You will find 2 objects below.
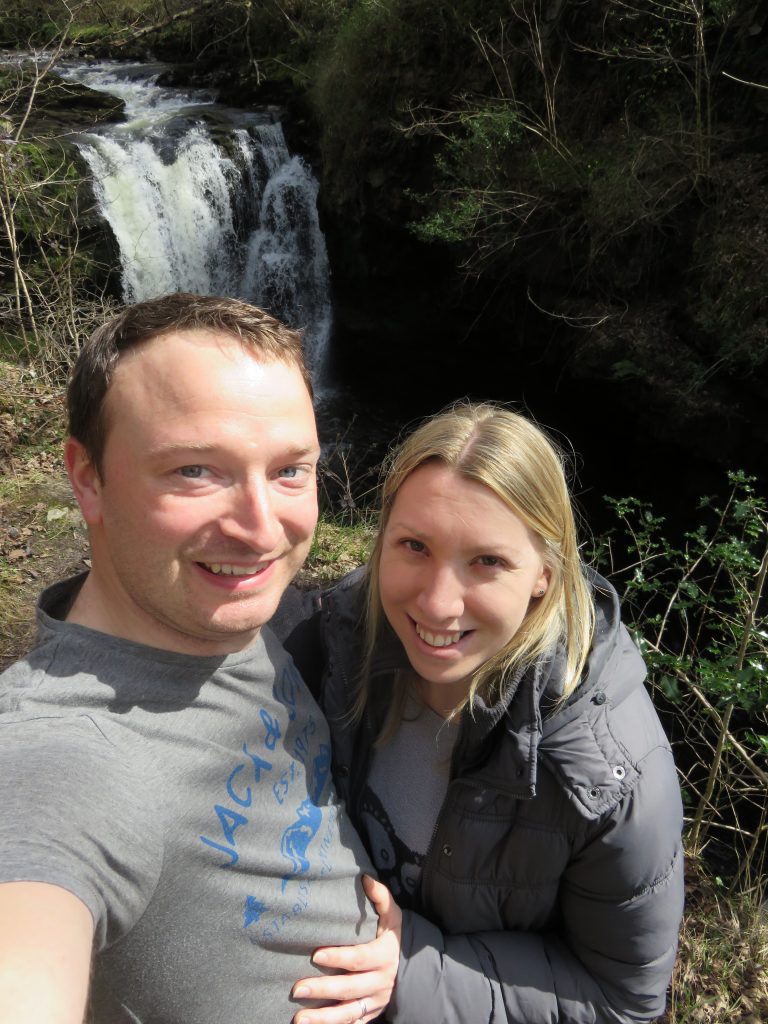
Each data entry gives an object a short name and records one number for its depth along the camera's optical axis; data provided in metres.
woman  0.53
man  0.41
